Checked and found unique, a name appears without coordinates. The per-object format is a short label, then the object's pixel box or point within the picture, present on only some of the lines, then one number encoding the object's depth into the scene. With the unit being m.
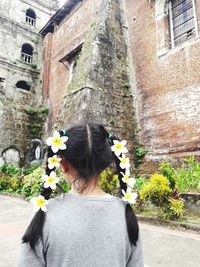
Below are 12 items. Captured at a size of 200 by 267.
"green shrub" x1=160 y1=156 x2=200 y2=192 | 4.69
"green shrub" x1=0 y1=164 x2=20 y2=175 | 11.77
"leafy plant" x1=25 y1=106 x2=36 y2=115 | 15.06
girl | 1.05
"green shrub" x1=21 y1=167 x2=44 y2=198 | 7.93
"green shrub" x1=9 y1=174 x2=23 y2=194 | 9.57
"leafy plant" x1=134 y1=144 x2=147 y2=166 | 8.73
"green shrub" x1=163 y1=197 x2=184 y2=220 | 4.39
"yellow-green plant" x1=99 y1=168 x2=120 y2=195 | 5.85
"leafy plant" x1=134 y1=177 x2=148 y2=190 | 6.40
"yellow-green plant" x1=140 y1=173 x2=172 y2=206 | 4.52
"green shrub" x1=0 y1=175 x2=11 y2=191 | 10.20
